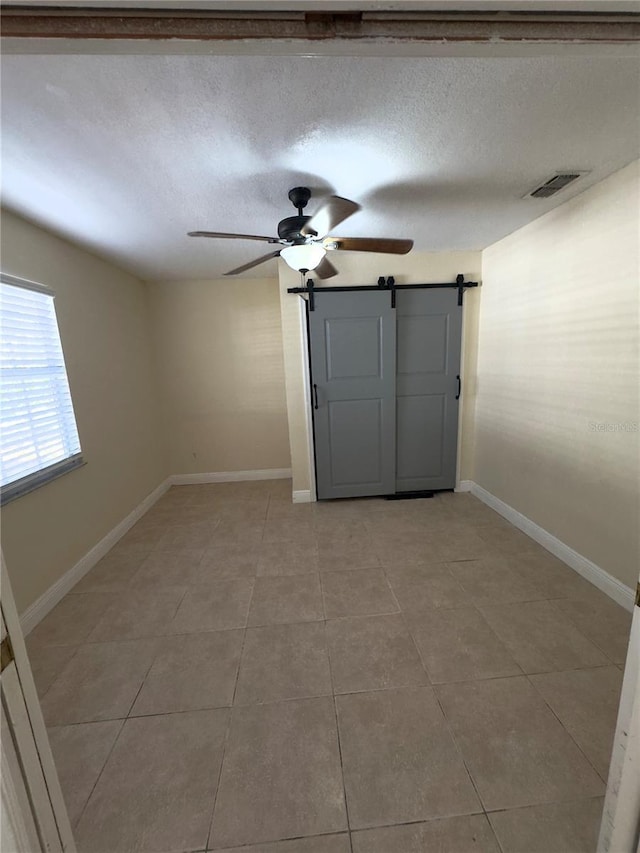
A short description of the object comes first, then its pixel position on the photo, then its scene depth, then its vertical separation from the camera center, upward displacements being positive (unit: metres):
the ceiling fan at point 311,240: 1.54 +0.64
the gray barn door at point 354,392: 3.00 -0.29
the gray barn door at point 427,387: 3.06 -0.27
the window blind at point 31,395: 1.87 -0.12
